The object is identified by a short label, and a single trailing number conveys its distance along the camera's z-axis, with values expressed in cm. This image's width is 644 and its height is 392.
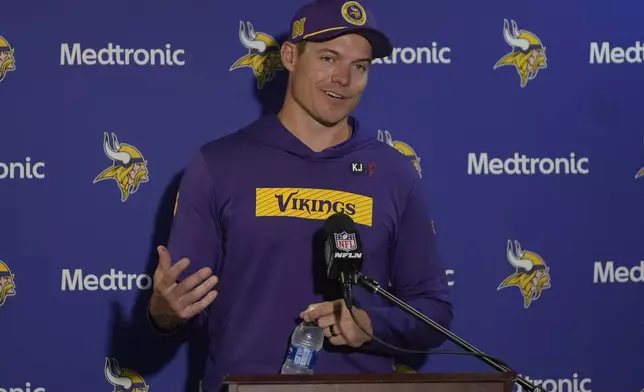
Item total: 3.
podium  749
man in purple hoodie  820
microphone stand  768
